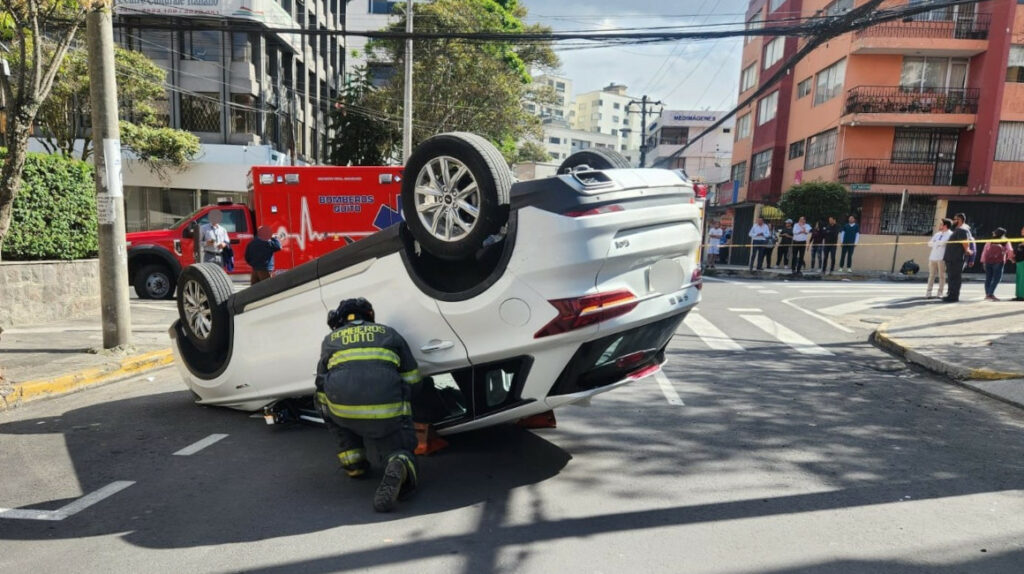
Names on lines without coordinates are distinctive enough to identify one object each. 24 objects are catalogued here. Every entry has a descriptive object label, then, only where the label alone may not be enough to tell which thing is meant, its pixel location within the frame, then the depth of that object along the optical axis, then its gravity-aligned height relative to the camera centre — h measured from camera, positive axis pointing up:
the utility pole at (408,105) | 22.67 +3.49
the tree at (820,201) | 22.59 +0.60
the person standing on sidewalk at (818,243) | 19.72 -0.80
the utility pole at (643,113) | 43.09 +7.03
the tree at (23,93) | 6.86 +0.98
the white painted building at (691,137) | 66.44 +7.72
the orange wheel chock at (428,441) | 4.26 -1.66
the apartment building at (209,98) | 27.00 +4.18
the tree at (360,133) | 30.62 +3.17
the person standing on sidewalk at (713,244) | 21.09 -1.02
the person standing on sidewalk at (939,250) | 12.45 -0.54
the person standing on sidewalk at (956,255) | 11.66 -0.59
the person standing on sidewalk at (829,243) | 19.22 -0.76
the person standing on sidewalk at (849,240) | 19.56 -0.64
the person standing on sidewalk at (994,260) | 12.35 -0.67
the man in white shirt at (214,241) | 11.95 -0.95
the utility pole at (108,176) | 7.14 +0.12
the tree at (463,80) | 27.72 +5.43
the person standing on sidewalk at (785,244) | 20.86 -0.91
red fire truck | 13.09 -0.29
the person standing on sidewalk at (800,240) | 18.81 -0.69
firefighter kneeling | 3.68 -1.13
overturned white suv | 3.47 -0.45
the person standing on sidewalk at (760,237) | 19.98 -0.70
